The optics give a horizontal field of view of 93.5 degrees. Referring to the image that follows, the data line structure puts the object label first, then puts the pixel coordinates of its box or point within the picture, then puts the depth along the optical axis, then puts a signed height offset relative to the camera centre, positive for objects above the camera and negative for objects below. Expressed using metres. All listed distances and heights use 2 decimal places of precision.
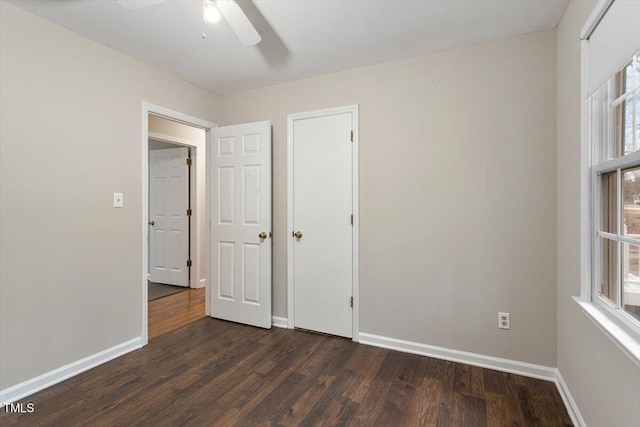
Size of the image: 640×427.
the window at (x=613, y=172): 1.19 +0.21
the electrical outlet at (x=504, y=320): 2.18 -0.76
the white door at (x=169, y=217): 4.46 -0.04
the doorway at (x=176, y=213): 4.12 +0.02
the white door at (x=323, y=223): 2.72 -0.08
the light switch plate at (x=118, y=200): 2.40 +0.11
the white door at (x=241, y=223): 2.98 -0.09
